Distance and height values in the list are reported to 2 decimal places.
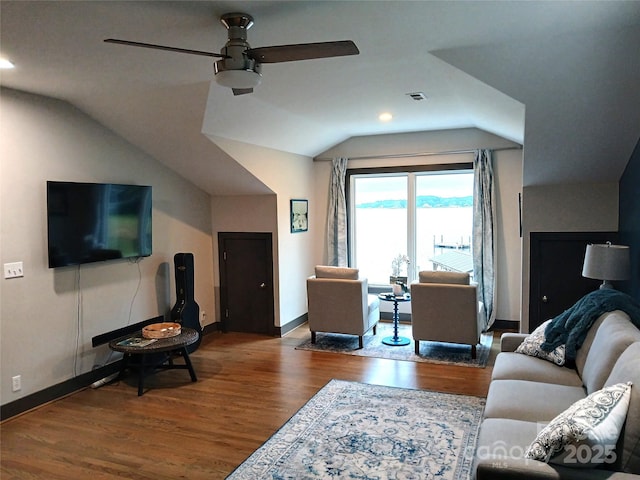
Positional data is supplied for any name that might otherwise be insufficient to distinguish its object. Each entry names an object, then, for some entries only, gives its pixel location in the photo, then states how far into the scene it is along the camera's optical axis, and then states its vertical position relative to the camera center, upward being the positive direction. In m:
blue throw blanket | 3.29 -0.61
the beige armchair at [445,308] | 5.04 -0.80
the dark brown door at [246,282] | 6.19 -0.61
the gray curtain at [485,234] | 6.22 -0.03
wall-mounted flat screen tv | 4.05 +0.15
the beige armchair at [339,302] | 5.49 -0.78
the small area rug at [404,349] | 5.13 -1.32
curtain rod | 6.21 +1.08
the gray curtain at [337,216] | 7.02 +0.26
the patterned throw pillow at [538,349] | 3.42 -0.87
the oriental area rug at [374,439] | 2.99 -1.44
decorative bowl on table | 4.55 -0.89
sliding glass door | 6.65 +0.17
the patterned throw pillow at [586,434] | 1.89 -0.81
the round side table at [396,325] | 5.71 -1.10
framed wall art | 6.48 +0.27
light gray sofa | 1.94 -0.96
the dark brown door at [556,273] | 4.95 -0.44
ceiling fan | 2.40 +0.93
